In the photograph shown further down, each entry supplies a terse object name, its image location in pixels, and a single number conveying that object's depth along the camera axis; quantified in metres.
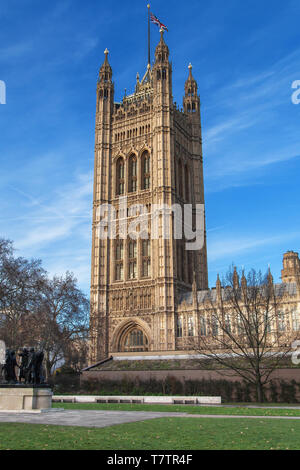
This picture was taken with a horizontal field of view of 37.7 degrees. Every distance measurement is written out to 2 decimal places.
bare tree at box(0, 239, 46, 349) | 37.75
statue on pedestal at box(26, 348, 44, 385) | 21.16
